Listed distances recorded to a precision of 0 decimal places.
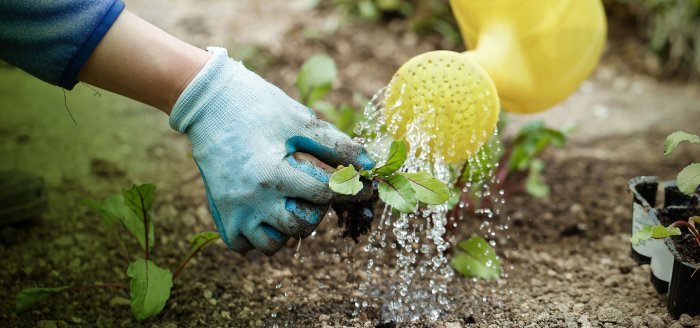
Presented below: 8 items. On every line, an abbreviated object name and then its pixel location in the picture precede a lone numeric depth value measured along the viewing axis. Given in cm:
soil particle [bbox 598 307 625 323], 123
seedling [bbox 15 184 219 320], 122
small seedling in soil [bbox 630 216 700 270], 108
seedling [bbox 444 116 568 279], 138
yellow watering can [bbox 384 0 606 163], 125
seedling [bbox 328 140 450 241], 109
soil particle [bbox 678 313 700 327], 115
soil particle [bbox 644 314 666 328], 118
